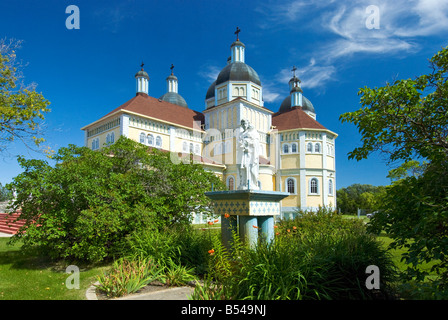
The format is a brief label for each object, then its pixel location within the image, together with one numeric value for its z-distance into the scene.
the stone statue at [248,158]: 7.98
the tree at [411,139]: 4.44
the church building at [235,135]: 33.28
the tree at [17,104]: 9.43
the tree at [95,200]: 8.84
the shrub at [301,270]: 5.00
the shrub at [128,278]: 6.04
